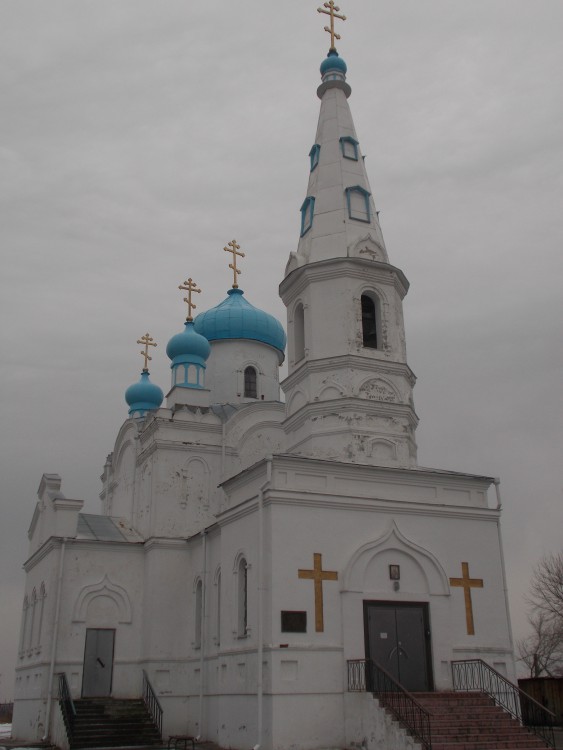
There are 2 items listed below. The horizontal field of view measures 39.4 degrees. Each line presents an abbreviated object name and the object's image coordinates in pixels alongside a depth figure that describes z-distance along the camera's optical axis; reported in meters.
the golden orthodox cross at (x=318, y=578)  12.38
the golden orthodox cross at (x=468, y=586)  13.34
